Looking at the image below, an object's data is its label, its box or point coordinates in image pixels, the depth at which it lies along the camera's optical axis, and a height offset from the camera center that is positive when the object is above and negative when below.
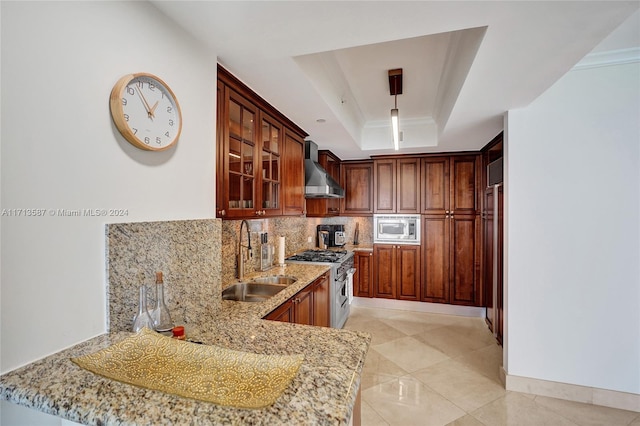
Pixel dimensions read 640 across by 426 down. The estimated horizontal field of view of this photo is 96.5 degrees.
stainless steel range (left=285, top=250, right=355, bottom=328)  3.24 -0.76
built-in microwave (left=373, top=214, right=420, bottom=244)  4.54 -0.25
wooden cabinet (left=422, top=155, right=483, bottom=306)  4.27 -0.28
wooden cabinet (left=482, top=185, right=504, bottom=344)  3.08 -0.52
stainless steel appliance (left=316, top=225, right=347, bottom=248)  4.66 -0.39
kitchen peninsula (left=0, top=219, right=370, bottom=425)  0.69 -0.47
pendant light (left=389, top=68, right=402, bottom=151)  2.53 +1.32
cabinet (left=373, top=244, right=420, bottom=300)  4.50 -0.94
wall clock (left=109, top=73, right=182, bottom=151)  1.12 +0.44
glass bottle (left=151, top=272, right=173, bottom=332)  1.18 -0.42
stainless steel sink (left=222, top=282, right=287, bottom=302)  2.29 -0.63
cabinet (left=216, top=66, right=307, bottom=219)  1.85 +0.46
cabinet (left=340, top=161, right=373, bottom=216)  4.84 +0.43
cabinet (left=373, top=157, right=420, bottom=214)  4.53 +0.45
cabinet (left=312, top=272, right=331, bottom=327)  2.64 -0.87
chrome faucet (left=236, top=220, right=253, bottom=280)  2.40 -0.42
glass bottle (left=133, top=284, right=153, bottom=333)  1.13 -0.41
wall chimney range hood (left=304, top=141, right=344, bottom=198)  3.40 +0.43
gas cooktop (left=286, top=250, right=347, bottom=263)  3.33 -0.54
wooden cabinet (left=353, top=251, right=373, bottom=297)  4.64 -1.00
